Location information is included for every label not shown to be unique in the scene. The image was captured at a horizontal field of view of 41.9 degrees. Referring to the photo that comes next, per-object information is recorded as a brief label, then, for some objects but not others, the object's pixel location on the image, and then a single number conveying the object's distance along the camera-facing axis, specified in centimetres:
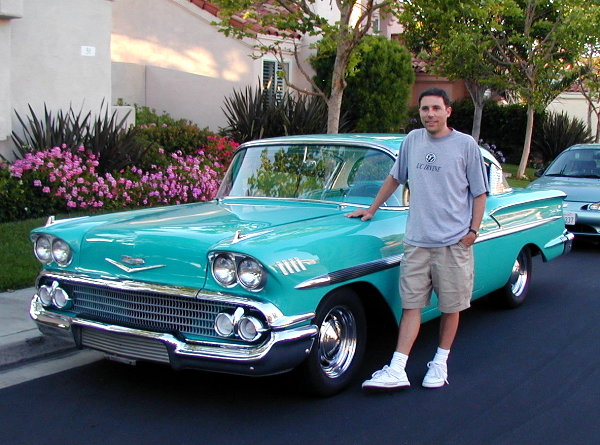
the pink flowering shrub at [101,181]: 984
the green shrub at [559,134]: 2300
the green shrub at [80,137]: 1041
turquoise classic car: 419
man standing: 479
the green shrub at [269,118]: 1470
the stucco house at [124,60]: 1084
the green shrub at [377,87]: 1777
